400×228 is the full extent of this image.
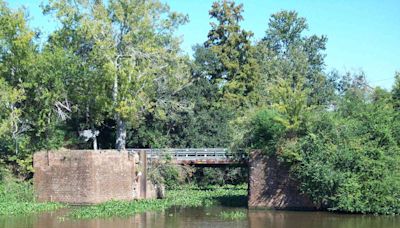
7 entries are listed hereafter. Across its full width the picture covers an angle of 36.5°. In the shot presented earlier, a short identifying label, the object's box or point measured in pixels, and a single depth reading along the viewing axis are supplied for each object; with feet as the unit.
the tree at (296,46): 199.62
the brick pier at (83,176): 118.01
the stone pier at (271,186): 111.51
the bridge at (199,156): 128.25
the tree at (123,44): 130.93
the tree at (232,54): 180.55
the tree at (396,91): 131.15
